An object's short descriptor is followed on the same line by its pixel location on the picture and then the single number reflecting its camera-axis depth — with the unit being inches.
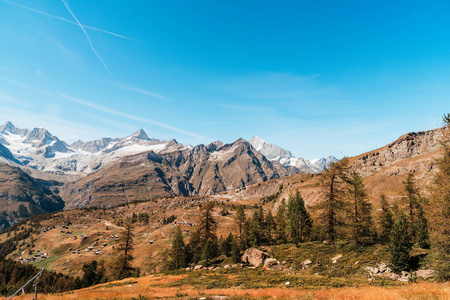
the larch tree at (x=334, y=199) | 1533.0
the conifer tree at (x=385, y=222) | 2023.4
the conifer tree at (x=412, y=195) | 1903.9
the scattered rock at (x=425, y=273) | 915.9
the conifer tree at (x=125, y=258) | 2339.0
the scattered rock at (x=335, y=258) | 1345.0
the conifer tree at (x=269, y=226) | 2687.0
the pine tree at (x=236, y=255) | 1845.5
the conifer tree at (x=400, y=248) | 1028.5
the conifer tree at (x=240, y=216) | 2755.9
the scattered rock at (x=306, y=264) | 1417.6
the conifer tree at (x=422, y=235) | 1332.4
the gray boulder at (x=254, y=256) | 1733.4
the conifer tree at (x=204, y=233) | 2522.1
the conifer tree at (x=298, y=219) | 2063.2
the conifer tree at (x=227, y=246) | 2305.7
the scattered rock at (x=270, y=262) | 1619.5
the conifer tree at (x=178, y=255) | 2628.7
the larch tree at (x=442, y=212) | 879.9
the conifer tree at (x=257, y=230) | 2397.4
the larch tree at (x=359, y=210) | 1448.1
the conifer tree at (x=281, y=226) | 2539.4
